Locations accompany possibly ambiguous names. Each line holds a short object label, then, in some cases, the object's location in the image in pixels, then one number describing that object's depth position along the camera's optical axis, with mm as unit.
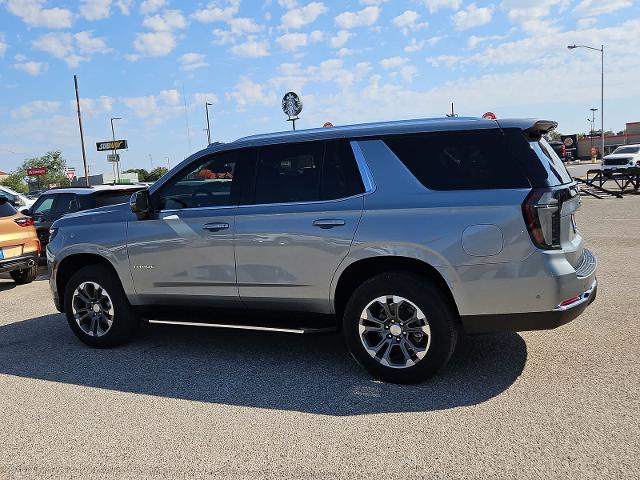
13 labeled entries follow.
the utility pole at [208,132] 58350
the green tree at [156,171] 79269
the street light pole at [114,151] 55031
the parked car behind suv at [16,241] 9055
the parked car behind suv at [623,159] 29641
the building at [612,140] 72375
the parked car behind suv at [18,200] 18422
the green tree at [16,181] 88562
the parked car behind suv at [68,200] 9836
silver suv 4020
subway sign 55062
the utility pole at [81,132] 35688
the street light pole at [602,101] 46125
